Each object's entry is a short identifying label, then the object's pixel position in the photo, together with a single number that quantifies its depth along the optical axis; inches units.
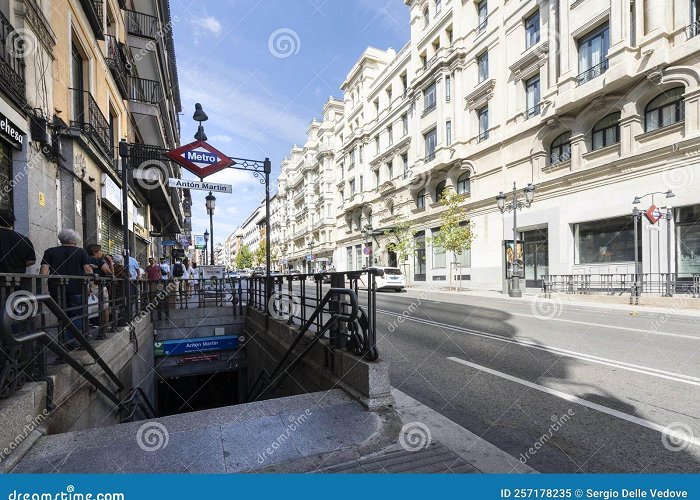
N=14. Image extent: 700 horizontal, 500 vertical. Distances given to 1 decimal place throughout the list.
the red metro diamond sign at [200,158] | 318.3
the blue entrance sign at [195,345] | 360.5
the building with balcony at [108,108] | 319.0
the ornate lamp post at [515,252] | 684.6
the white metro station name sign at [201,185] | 319.0
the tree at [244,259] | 3474.4
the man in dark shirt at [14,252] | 174.7
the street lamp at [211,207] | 722.8
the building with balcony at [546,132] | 568.1
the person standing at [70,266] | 190.4
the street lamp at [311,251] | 1999.8
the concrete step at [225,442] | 98.2
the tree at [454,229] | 880.9
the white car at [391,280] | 895.1
